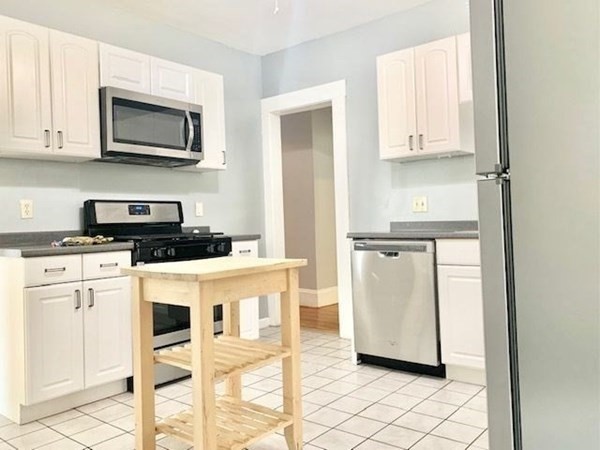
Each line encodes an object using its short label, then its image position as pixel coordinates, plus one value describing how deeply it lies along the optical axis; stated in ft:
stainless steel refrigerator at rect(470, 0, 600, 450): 2.63
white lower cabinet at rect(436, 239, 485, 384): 9.13
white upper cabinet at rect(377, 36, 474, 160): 10.37
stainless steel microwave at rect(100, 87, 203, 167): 9.90
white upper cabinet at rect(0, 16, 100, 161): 8.59
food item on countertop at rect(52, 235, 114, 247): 9.23
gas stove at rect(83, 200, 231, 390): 9.69
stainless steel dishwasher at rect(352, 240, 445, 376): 9.65
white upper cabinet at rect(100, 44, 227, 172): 10.30
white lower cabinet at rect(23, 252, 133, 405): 7.94
